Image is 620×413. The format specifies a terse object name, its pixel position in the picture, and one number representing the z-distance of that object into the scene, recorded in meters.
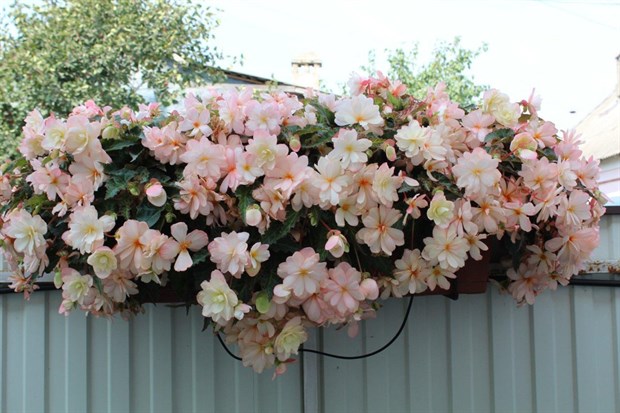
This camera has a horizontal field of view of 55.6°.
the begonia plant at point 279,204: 0.97
